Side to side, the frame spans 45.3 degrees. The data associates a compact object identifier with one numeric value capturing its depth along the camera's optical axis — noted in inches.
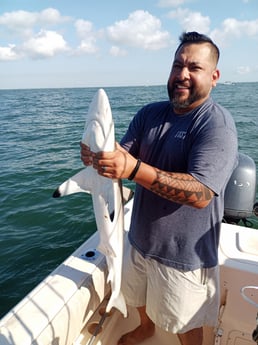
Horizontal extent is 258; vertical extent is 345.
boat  86.5
